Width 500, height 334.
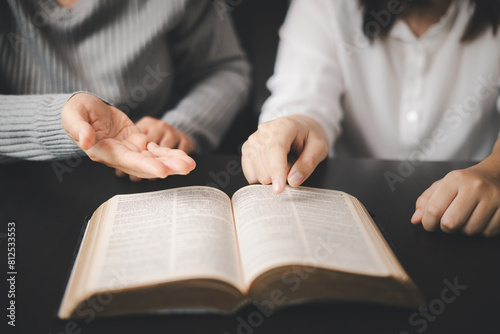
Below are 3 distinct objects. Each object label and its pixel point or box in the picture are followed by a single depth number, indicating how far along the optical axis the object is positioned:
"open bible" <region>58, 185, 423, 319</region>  0.35
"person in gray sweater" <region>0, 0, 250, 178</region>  0.59
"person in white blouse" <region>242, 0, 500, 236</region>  0.86
